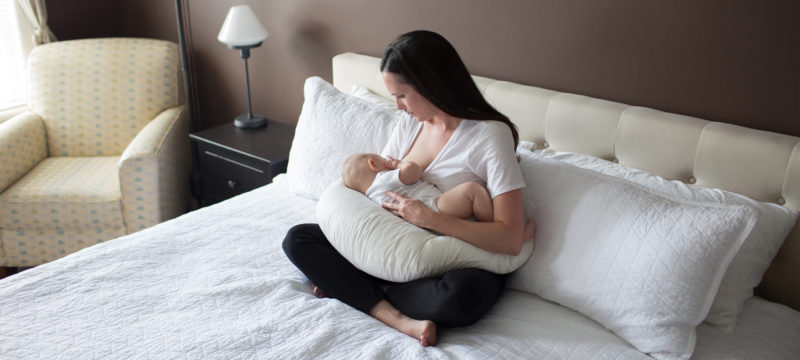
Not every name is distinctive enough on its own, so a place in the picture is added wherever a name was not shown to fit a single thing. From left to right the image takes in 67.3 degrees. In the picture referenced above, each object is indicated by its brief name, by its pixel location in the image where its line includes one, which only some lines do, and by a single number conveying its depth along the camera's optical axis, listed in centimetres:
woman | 138
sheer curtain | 296
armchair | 236
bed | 130
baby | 150
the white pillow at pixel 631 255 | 128
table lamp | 254
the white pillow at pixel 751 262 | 138
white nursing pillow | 142
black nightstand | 241
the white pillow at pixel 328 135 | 192
